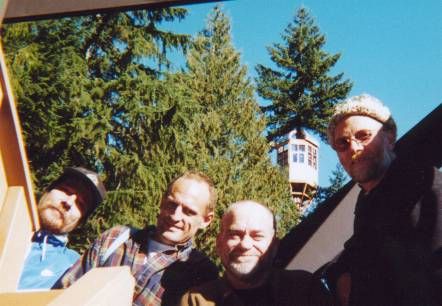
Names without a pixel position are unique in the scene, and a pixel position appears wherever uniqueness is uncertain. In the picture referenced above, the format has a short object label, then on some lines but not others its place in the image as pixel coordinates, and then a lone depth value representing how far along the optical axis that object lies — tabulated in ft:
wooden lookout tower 105.79
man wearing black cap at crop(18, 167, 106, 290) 7.26
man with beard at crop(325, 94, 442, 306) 4.28
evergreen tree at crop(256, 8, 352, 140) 89.81
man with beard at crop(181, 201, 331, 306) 6.04
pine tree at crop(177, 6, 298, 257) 59.72
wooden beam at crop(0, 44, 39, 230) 3.97
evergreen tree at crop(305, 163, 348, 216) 84.48
